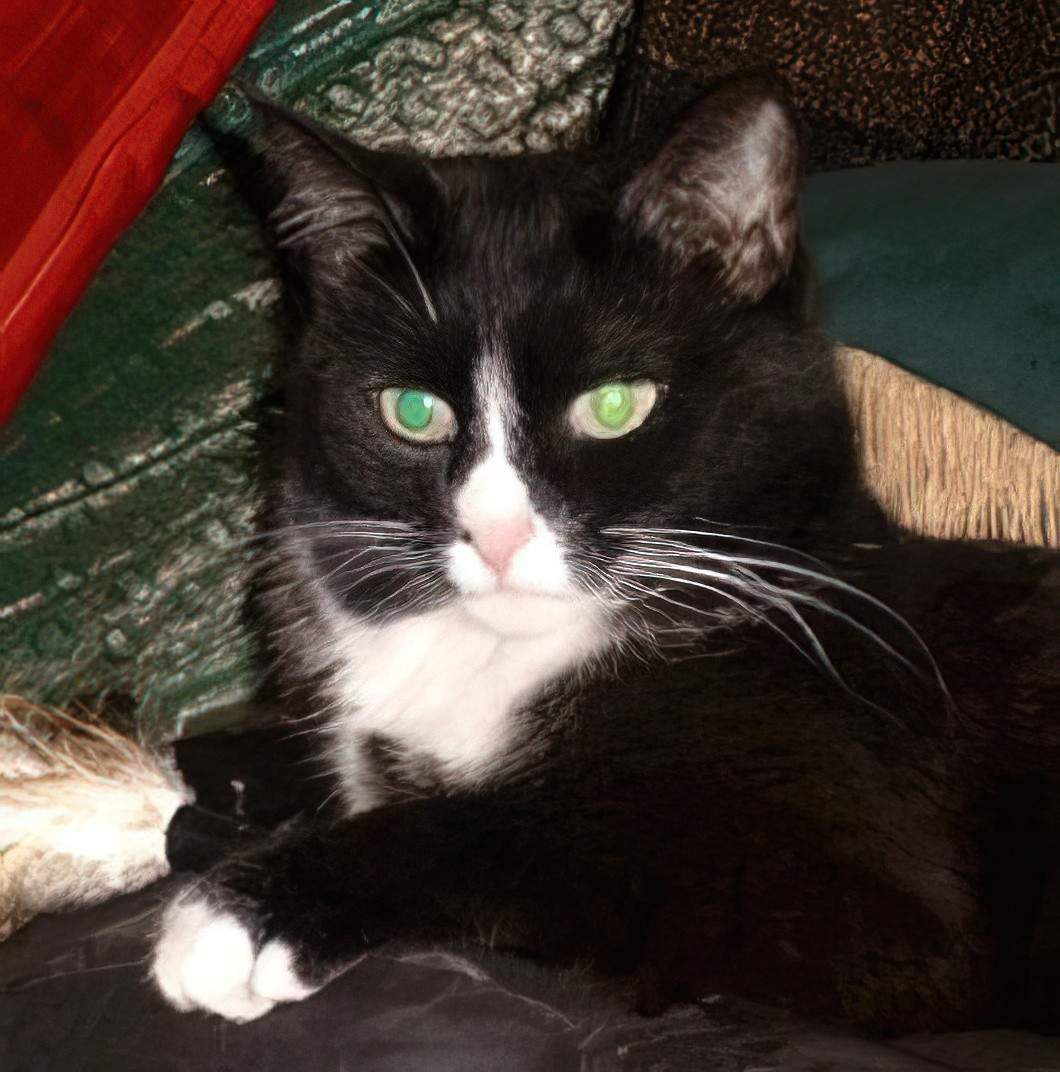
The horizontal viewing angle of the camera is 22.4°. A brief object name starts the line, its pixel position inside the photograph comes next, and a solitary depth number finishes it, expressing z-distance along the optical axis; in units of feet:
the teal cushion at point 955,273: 1.81
